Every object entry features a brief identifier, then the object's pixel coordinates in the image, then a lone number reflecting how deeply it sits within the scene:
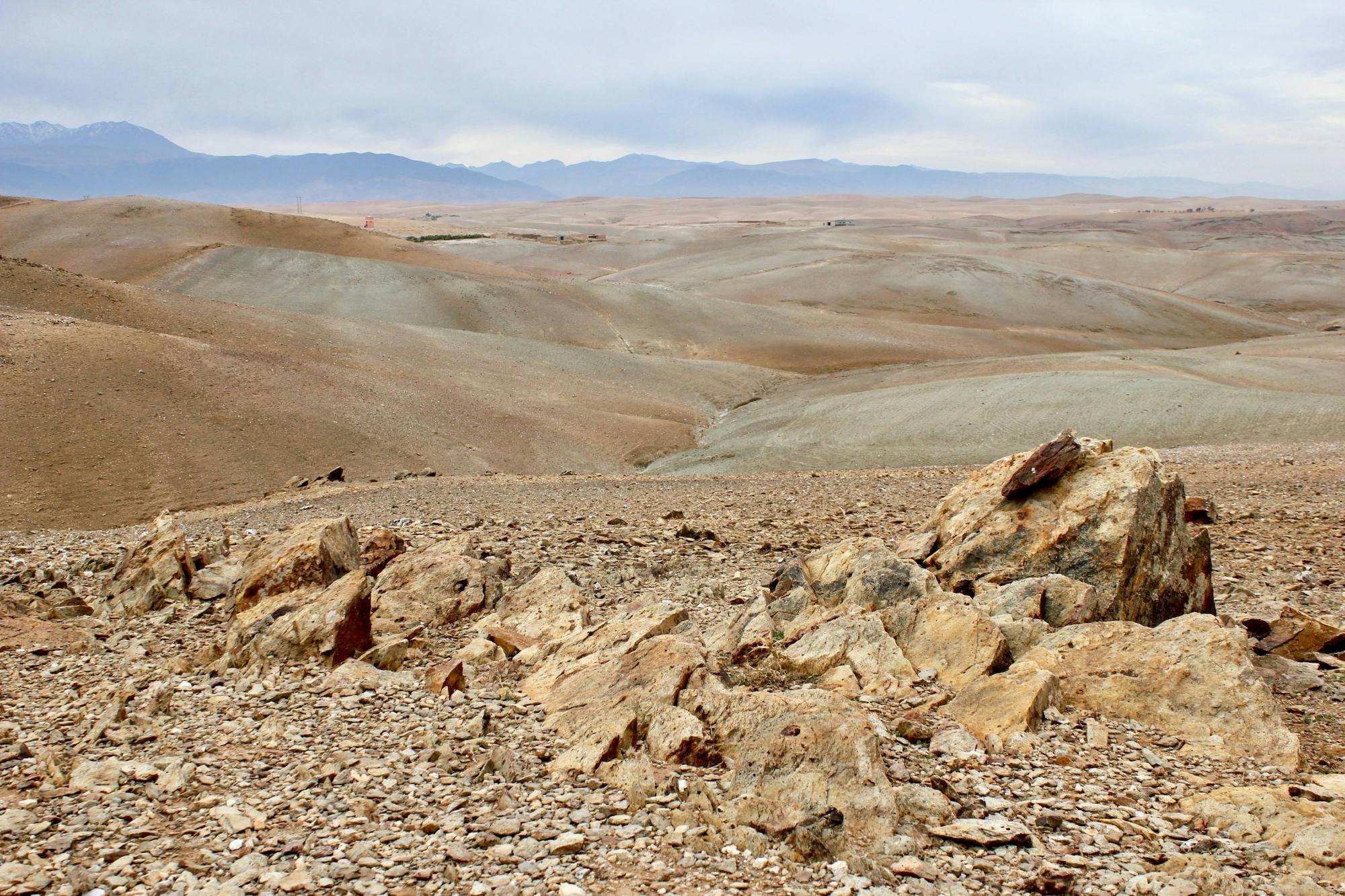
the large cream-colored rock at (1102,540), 7.79
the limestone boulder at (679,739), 5.51
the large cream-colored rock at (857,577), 7.86
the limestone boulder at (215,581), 9.35
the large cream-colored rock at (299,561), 8.73
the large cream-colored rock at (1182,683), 5.56
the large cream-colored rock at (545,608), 8.09
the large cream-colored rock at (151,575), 9.24
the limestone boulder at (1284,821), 4.36
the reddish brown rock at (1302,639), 7.27
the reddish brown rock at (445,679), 6.59
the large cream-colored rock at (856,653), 6.60
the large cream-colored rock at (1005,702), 5.68
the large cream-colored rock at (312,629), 7.45
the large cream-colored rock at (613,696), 5.66
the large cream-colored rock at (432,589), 8.59
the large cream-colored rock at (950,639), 6.58
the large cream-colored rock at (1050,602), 7.29
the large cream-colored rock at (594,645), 6.79
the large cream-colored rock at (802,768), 4.82
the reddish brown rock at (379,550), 9.82
